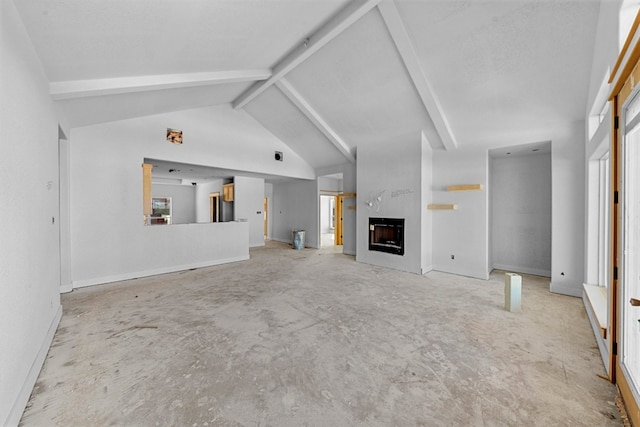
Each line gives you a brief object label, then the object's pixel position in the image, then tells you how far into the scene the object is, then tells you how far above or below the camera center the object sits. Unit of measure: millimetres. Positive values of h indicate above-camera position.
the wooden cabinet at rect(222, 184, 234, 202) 8227 +642
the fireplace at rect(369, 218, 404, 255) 5559 -561
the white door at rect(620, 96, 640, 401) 1821 -261
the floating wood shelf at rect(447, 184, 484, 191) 4824 +473
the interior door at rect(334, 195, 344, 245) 9523 -338
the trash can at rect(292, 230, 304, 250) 8289 -946
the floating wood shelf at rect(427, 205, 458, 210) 5184 +83
